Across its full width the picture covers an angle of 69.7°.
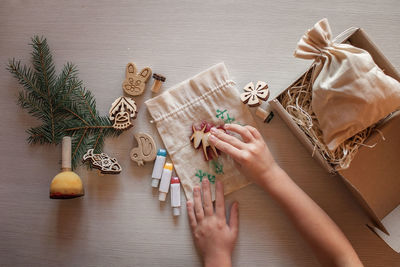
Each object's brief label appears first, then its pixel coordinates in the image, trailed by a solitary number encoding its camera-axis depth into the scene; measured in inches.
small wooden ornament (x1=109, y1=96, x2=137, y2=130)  30.3
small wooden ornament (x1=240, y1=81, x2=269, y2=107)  29.5
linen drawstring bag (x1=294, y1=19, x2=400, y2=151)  22.4
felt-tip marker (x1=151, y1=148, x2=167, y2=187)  30.8
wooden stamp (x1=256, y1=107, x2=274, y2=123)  30.5
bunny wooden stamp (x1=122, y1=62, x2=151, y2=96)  31.3
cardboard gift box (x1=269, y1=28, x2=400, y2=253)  26.1
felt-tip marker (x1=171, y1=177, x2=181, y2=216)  30.6
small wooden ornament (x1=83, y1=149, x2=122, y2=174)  29.3
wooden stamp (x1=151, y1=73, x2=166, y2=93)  30.4
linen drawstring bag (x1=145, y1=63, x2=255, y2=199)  31.1
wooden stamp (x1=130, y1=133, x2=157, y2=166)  30.8
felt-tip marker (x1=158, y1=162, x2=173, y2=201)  30.7
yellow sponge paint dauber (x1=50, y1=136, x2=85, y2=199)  28.3
